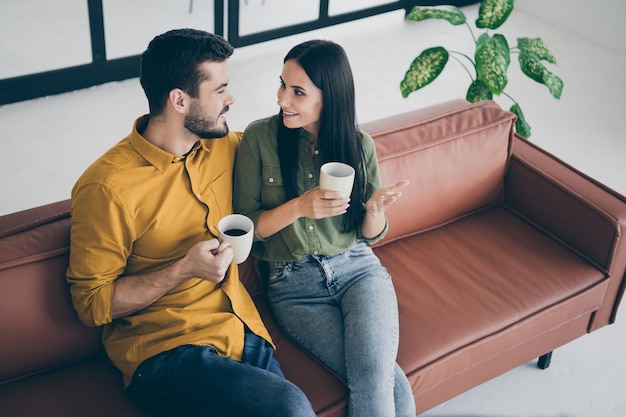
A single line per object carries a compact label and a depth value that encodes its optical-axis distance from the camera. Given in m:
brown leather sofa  1.86
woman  1.95
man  1.77
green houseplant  2.94
